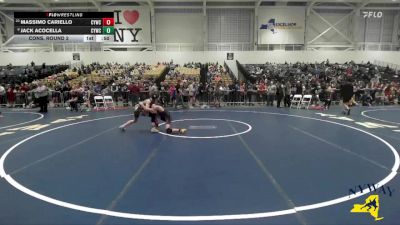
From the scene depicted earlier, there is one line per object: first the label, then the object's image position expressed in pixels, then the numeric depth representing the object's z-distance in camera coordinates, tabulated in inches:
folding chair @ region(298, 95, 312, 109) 696.0
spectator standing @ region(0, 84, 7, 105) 801.6
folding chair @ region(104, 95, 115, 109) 698.9
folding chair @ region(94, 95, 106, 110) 679.4
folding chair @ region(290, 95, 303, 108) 702.6
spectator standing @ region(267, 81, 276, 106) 746.2
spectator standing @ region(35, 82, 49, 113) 657.6
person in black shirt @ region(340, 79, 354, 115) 573.9
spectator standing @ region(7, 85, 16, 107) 789.2
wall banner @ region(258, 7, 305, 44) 1364.4
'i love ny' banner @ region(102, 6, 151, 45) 1346.0
